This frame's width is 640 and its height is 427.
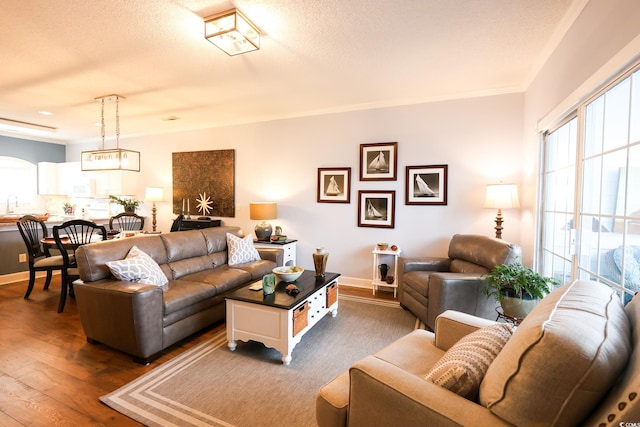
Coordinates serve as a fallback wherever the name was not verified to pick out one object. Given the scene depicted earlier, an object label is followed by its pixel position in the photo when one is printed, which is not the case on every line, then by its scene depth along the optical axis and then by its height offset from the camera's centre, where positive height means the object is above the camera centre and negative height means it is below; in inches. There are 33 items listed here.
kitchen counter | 162.4 -15.4
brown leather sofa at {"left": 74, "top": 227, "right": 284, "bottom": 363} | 88.5 -33.2
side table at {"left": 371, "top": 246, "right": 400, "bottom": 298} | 154.4 -36.9
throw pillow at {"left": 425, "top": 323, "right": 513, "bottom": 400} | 40.6 -23.9
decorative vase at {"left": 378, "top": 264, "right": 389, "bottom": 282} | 158.6 -37.8
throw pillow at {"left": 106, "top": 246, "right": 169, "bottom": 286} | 97.7 -24.3
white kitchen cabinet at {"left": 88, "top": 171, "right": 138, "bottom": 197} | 237.5 +13.3
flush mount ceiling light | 85.6 +52.3
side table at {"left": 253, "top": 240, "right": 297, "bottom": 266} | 171.8 -27.4
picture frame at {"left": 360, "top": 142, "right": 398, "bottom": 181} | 162.1 +22.8
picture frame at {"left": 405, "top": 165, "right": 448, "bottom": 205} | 153.3 +9.3
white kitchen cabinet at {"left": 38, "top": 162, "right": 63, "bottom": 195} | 256.8 +17.7
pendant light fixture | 154.2 +21.6
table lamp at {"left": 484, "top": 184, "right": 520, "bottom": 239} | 128.6 +3.1
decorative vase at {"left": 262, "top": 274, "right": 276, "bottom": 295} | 97.8 -28.7
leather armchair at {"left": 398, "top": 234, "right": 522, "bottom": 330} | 105.7 -30.5
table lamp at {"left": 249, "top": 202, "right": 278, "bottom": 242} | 177.5 -9.5
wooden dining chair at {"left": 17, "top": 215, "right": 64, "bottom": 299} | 140.9 -26.6
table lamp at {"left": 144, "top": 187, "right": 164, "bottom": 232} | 211.9 +3.1
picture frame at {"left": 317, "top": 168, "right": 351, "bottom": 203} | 173.0 +9.7
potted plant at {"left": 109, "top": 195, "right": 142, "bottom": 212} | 221.5 -3.2
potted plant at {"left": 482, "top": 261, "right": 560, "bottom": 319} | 77.5 -23.1
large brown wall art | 206.4 +12.8
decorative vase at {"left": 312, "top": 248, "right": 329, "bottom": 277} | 118.1 -23.8
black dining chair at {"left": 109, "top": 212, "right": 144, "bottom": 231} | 213.1 -18.5
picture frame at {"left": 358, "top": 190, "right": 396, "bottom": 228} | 163.9 -4.1
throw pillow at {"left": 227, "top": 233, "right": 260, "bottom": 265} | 145.2 -25.5
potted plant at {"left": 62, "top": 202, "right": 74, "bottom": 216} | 260.4 -9.7
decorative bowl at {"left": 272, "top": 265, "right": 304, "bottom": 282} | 111.3 -28.0
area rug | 68.7 -50.8
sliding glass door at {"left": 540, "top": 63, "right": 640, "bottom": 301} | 61.2 +3.5
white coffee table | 90.4 -37.9
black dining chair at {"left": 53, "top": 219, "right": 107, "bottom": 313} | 128.7 -25.3
